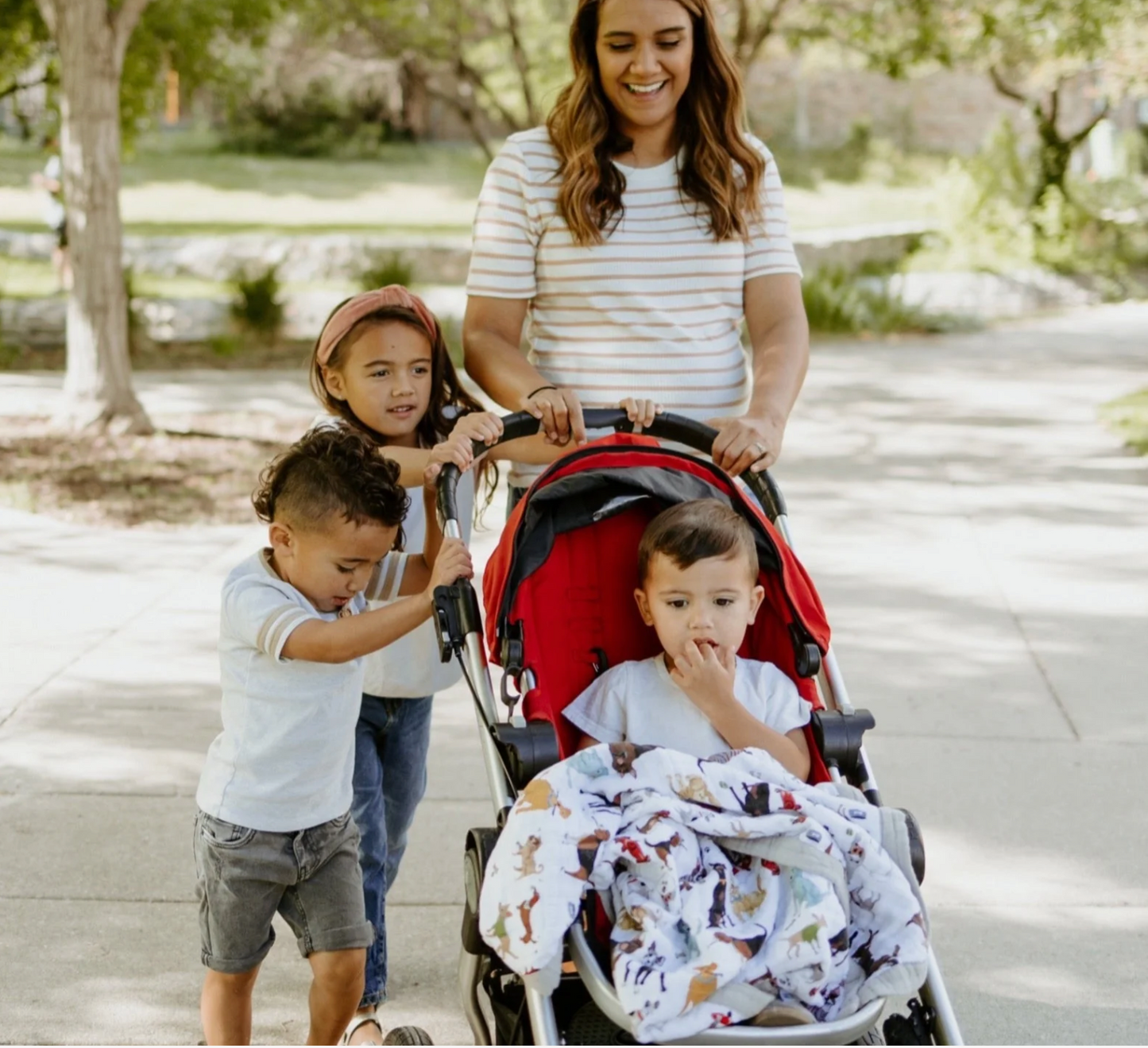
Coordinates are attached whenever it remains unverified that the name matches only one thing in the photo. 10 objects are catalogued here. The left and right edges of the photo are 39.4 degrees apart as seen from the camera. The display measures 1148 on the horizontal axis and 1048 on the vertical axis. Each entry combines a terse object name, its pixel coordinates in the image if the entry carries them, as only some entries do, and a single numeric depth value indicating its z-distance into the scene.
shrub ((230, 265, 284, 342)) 14.18
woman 3.48
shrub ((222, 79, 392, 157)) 30.02
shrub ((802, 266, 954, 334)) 15.16
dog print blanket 2.42
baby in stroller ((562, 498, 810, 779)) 2.92
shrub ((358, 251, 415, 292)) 14.56
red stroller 2.76
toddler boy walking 2.79
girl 3.21
